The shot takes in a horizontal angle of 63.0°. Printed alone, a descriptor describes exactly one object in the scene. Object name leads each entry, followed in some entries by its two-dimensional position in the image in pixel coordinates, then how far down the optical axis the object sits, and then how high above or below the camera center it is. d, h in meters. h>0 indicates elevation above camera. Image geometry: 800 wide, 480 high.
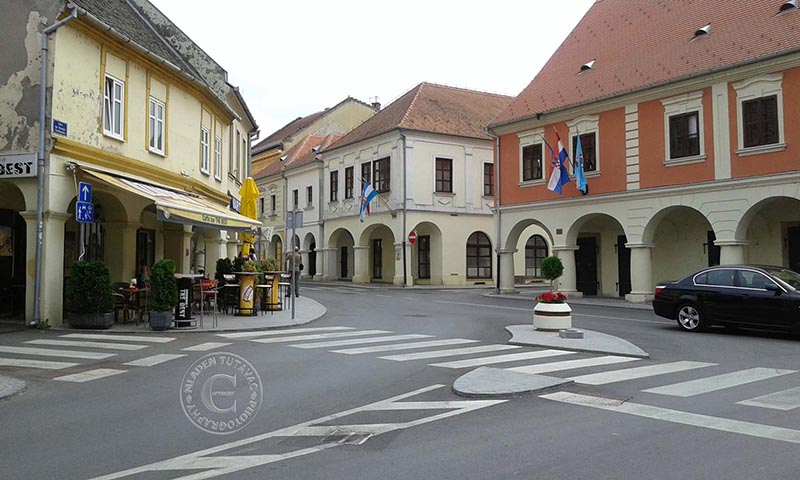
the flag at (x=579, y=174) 26.04 +3.54
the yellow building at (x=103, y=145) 14.58 +3.14
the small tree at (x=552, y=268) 24.06 -0.21
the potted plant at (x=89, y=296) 14.27 -0.69
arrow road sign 14.40 +1.61
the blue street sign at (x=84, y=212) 14.28 +1.16
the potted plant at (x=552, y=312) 14.24 -1.10
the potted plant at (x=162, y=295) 14.43 -0.69
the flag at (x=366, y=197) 36.75 +3.74
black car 13.76 -0.82
